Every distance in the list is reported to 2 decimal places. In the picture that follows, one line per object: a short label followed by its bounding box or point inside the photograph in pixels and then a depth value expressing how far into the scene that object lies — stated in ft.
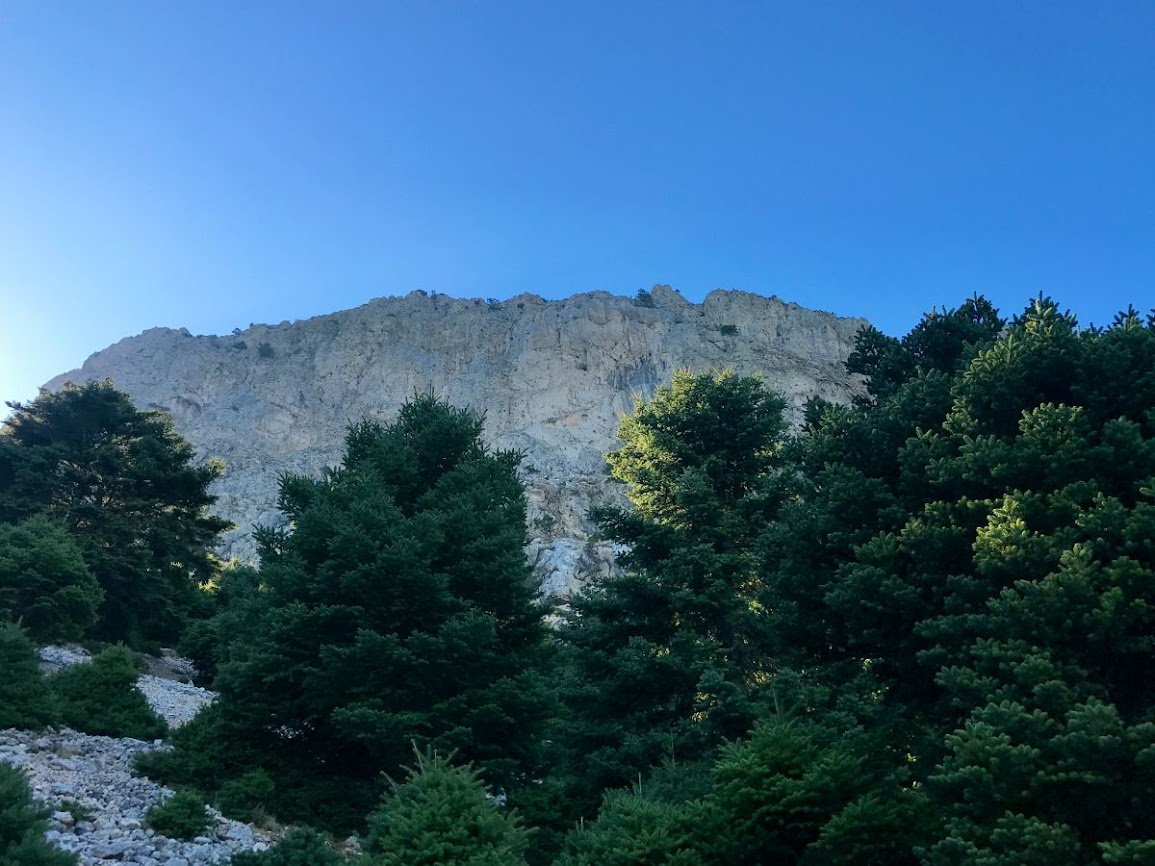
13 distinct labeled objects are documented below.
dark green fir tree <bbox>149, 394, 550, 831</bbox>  40.04
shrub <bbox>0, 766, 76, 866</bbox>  19.10
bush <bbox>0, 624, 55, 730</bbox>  40.81
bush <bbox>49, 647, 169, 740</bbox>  45.55
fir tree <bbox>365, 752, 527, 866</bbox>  20.93
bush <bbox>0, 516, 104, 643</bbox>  62.95
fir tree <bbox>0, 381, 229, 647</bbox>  84.28
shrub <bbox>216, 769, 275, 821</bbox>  35.91
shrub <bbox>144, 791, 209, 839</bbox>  30.37
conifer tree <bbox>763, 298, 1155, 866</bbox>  22.80
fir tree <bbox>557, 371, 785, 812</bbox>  40.50
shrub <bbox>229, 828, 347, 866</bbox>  23.15
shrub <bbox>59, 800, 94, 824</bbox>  29.76
